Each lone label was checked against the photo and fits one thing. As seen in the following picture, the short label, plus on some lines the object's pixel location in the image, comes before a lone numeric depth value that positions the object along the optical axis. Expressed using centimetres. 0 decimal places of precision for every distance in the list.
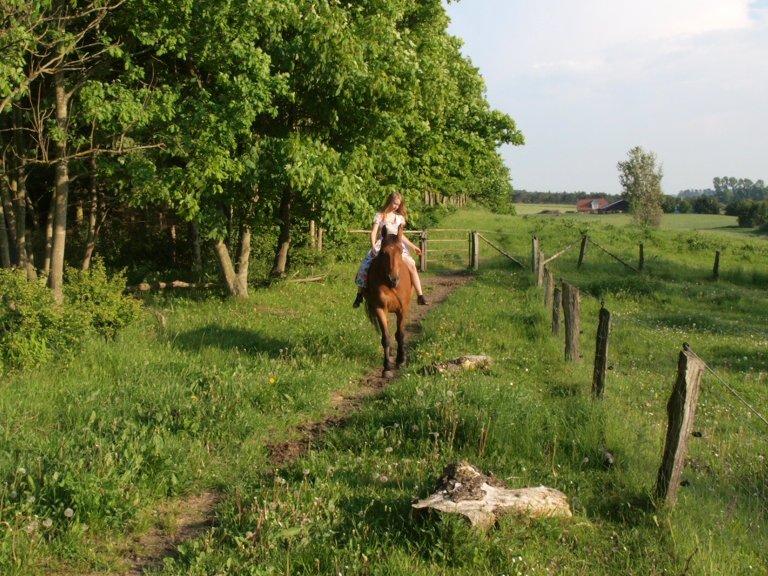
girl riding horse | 1202
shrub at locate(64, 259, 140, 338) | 1077
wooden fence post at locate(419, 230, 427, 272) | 2750
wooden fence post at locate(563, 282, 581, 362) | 1069
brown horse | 1127
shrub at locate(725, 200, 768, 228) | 8381
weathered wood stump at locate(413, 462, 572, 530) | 521
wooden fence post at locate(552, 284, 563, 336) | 1316
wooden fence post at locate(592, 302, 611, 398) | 839
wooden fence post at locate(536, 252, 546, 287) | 2085
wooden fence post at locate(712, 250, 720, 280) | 2997
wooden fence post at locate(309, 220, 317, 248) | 2189
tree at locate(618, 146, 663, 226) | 8438
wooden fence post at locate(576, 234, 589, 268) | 3036
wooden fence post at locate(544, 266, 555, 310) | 1615
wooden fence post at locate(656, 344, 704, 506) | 575
